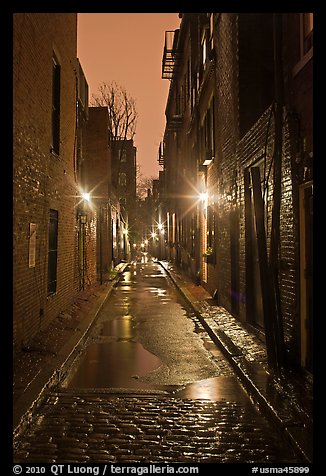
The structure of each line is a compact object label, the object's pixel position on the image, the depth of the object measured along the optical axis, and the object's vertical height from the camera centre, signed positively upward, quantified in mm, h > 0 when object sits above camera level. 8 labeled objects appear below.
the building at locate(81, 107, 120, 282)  28097 +5361
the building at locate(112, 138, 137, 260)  40281 +7104
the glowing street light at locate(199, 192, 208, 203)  17562 +2062
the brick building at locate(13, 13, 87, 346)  7965 +1753
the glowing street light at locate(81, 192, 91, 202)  15955 +1913
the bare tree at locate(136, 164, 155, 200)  82962 +11686
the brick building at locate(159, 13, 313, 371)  6836 +1636
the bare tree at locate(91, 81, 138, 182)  40062 +11198
